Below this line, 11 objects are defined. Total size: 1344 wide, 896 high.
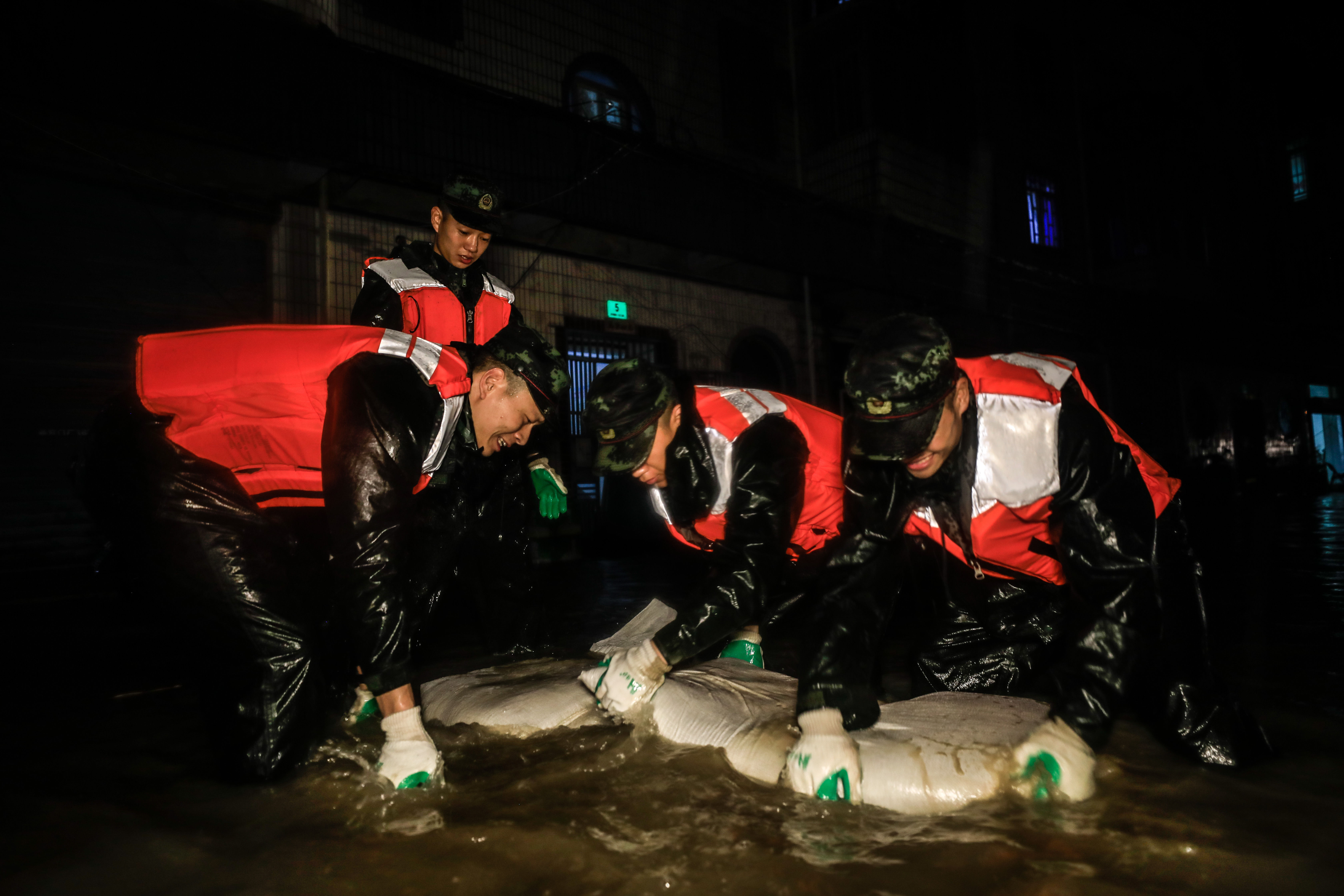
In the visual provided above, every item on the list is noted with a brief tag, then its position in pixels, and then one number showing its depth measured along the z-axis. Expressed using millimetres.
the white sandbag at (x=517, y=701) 2135
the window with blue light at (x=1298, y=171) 19750
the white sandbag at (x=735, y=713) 1834
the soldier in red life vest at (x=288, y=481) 1684
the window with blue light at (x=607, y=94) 7734
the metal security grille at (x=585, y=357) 7309
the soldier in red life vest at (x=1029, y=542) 1563
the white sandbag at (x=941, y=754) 1612
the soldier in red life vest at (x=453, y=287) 2811
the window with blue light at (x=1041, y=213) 12914
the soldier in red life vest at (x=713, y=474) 2045
